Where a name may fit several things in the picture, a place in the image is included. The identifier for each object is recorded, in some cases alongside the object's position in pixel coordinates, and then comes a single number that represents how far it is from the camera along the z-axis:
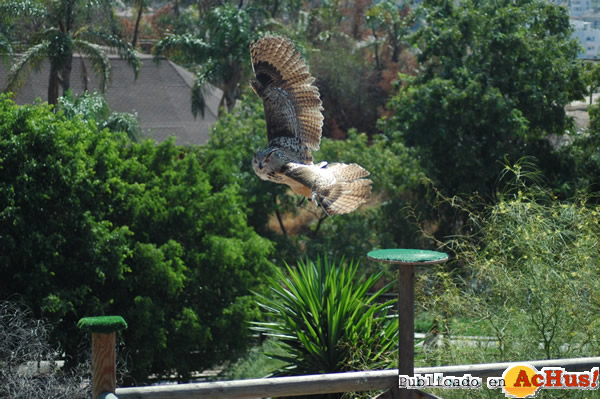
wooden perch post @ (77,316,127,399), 9.68
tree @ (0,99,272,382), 25.03
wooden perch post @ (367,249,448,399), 11.02
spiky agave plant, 16.50
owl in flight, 11.26
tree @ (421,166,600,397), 13.67
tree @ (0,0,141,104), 34.19
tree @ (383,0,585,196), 34.56
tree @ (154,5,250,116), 43.09
